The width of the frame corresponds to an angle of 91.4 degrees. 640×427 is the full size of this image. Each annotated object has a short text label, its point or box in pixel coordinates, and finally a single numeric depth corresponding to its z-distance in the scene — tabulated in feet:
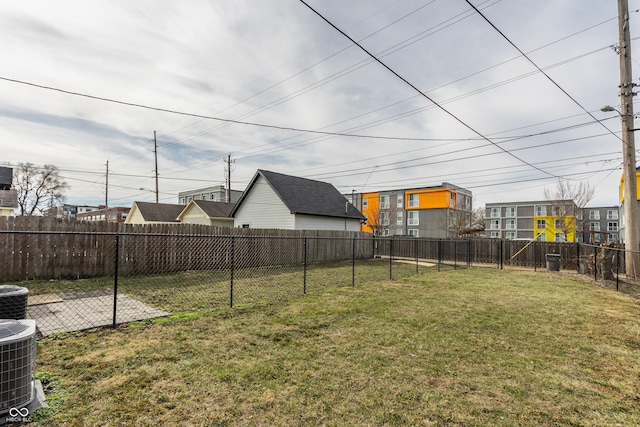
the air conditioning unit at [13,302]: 12.54
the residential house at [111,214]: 209.67
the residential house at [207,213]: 86.22
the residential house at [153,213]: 99.19
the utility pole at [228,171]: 111.77
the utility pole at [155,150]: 102.73
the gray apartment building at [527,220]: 169.99
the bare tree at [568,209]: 91.47
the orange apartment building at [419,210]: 139.64
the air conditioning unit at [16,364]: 8.32
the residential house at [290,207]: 63.93
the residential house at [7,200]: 52.60
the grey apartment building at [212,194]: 180.24
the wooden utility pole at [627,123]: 40.40
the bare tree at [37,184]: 112.78
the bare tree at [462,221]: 126.54
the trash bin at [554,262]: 51.92
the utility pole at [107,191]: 133.55
